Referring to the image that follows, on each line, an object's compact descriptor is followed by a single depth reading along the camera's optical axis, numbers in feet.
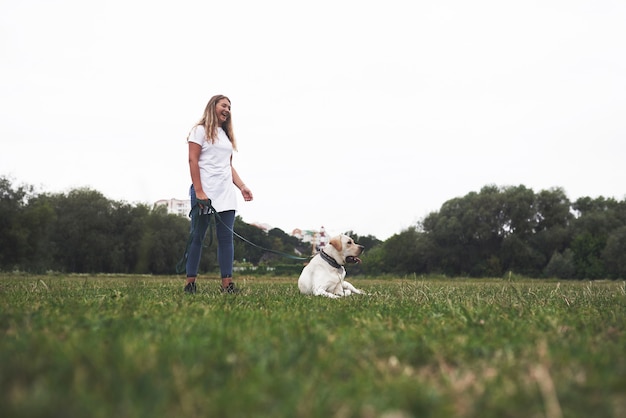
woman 26.27
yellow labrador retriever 28.45
